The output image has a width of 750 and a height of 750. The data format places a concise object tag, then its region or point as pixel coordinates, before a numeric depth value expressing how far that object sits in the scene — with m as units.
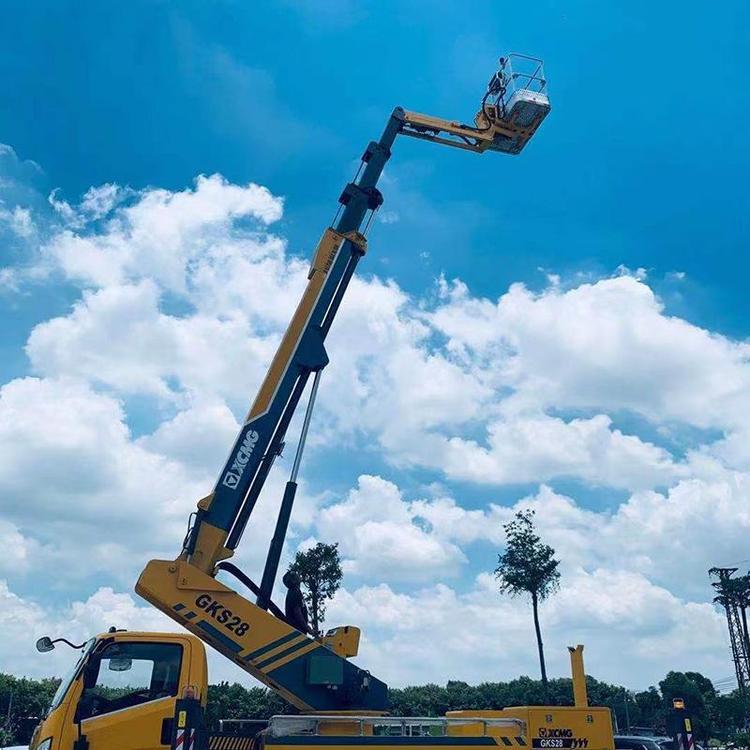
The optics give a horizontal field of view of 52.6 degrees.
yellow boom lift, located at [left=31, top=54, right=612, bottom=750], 8.95
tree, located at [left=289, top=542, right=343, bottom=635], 32.12
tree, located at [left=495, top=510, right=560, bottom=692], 37.22
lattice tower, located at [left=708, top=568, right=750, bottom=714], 57.56
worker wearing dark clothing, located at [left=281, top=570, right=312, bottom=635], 11.86
